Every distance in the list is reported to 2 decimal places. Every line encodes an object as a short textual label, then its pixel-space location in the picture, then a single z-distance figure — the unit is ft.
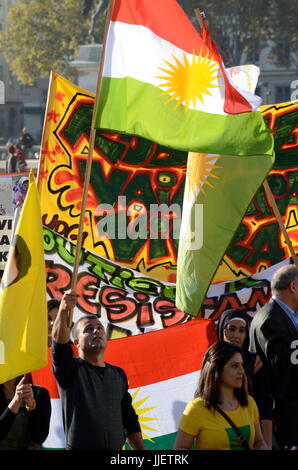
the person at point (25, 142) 223.92
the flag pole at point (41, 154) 45.79
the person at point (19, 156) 153.36
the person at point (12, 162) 152.66
